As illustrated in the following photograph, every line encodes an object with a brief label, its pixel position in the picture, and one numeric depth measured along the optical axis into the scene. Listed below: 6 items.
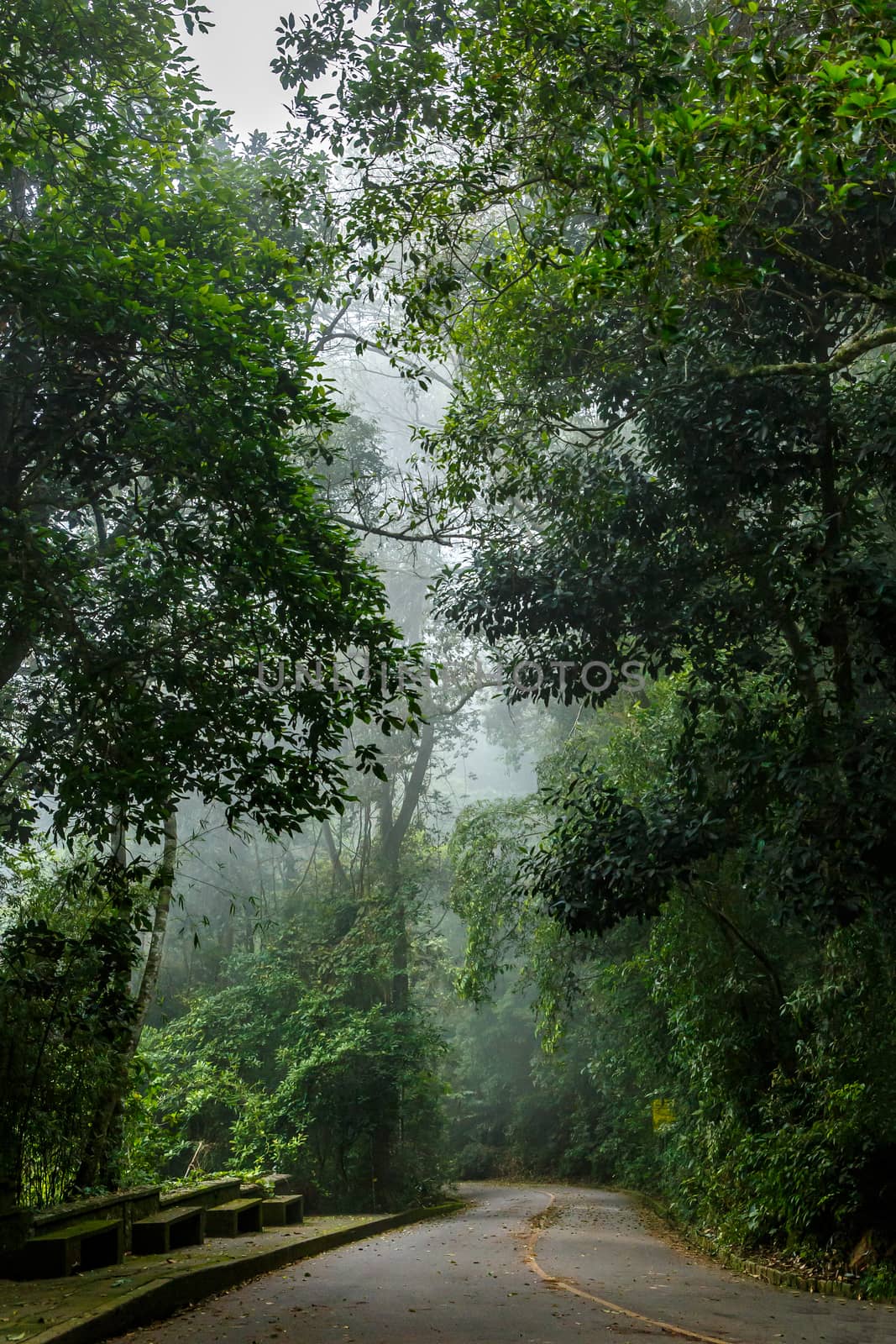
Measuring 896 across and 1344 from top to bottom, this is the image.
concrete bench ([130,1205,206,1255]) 8.68
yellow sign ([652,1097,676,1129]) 16.67
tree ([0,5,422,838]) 7.53
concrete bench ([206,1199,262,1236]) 10.91
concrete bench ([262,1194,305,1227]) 13.02
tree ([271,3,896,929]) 7.71
